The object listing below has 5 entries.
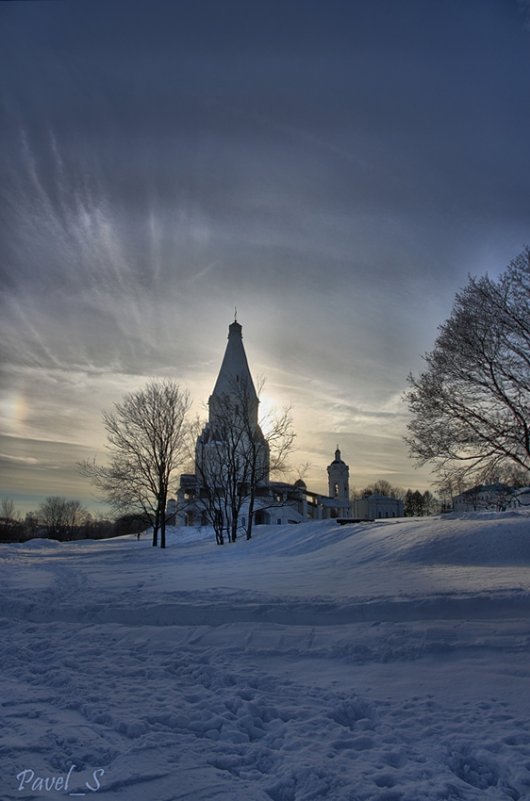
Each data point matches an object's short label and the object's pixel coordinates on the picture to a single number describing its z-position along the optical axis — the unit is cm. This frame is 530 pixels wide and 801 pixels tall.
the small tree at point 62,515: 8688
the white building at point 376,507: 9412
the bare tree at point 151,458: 2906
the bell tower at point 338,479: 7400
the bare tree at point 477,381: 1594
